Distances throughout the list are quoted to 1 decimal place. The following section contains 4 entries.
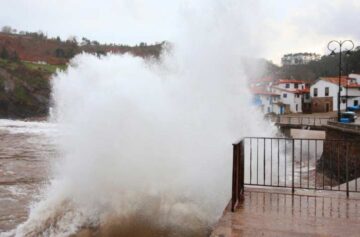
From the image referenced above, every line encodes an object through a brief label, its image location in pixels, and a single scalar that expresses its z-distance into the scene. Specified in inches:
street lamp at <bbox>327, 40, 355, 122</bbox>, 814.1
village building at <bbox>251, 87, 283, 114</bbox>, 2260.1
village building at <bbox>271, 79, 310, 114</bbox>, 2346.2
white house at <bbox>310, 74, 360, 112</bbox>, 2194.9
